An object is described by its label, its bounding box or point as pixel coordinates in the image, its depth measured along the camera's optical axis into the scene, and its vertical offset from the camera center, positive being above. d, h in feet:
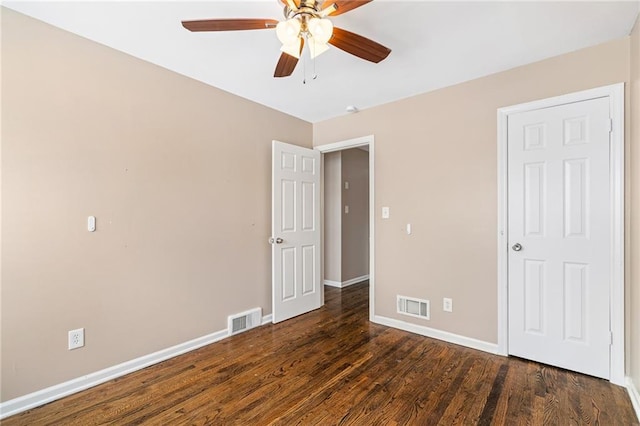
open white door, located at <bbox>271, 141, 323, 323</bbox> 11.00 -0.67
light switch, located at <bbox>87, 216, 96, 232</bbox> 7.00 -0.22
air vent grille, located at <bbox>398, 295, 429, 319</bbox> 9.83 -3.17
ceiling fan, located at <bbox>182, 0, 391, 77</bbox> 4.93 +3.29
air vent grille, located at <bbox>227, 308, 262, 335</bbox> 9.82 -3.68
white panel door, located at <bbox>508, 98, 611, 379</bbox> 7.09 -0.57
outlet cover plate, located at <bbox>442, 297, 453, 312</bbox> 9.30 -2.87
